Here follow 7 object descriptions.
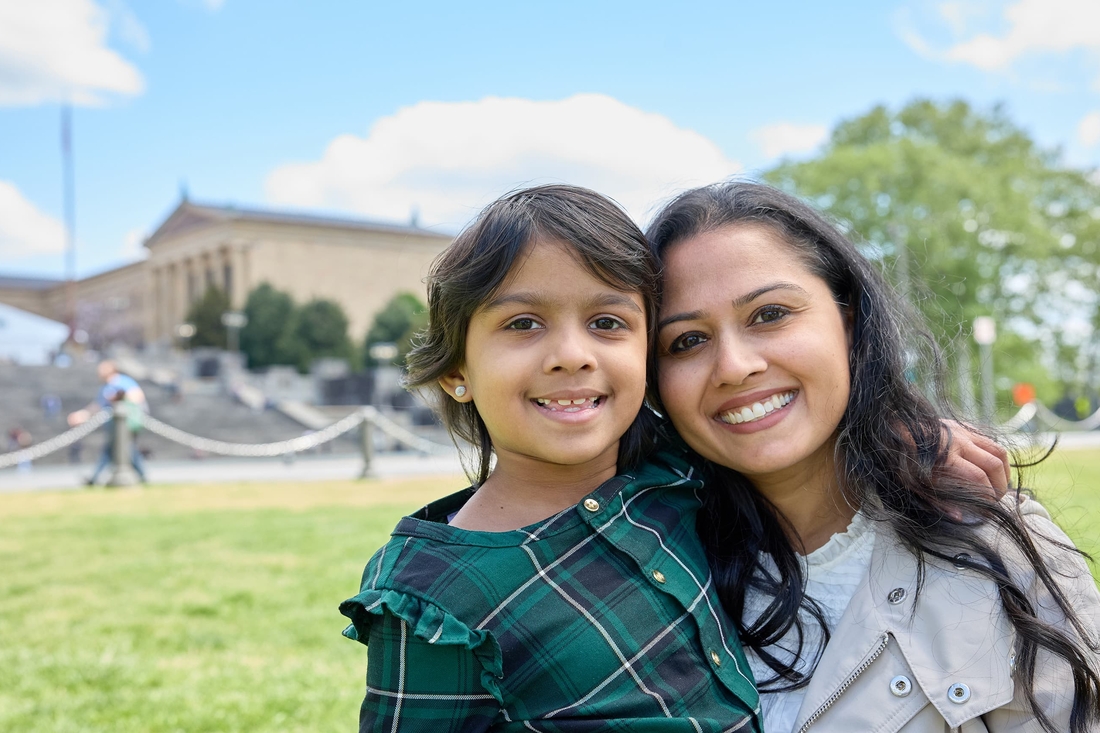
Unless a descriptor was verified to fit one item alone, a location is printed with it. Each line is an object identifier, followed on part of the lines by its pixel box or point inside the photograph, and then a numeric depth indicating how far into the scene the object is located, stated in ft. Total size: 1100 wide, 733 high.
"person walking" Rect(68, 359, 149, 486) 45.24
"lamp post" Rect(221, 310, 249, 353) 172.70
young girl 5.40
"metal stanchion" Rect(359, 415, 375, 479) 48.49
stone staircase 83.41
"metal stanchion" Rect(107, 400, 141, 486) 44.11
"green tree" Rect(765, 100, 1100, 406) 91.50
